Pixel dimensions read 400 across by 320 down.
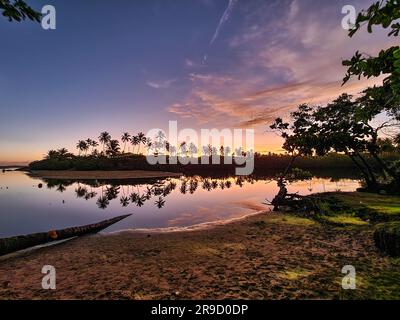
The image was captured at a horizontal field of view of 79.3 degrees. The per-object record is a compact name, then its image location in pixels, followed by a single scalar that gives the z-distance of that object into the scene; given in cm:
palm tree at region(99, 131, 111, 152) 15838
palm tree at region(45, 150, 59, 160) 15708
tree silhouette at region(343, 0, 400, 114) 399
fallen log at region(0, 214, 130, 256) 1085
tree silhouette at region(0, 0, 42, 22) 524
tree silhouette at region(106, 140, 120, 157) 15488
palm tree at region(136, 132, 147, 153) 17125
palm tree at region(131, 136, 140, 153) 17262
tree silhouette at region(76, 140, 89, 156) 17062
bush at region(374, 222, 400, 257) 866
